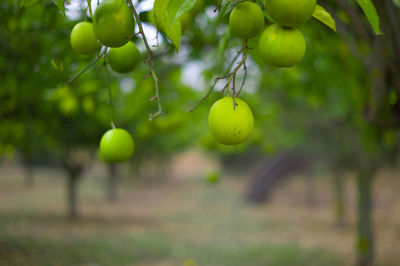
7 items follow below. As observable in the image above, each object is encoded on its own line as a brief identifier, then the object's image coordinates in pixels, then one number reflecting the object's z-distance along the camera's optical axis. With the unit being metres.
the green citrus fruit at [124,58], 2.15
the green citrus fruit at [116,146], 2.09
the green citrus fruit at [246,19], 1.98
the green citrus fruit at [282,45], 1.95
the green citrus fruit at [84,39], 2.10
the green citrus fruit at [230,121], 1.96
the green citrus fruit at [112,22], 1.95
